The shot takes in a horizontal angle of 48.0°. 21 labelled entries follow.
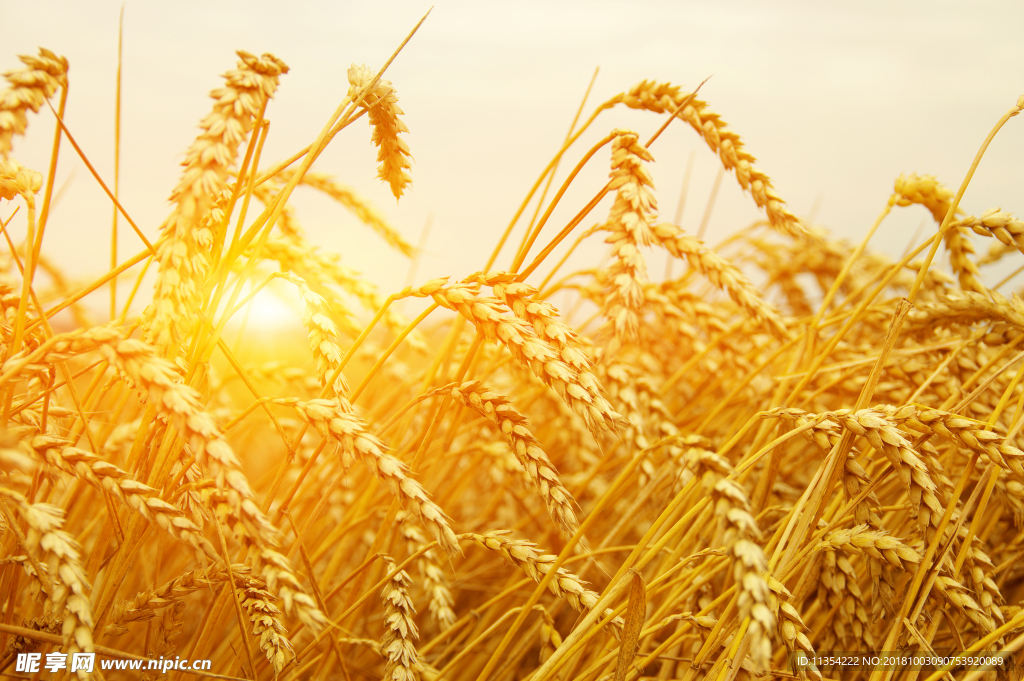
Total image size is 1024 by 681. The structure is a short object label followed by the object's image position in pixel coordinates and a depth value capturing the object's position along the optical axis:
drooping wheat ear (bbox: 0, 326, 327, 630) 0.41
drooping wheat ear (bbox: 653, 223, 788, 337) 0.56
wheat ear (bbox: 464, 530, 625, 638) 0.49
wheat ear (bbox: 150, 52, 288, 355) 0.43
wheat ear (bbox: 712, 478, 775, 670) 0.40
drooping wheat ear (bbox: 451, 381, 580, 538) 0.47
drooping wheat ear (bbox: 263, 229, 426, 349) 0.53
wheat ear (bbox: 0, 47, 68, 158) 0.43
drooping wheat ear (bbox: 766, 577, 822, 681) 0.47
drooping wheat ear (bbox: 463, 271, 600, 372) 0.46
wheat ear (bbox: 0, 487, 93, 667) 0.42
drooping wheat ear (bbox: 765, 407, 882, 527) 0.48
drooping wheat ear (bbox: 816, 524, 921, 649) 0.48
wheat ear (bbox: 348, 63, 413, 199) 0.48
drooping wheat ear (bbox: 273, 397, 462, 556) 0.44
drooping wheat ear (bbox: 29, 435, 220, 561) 0.43
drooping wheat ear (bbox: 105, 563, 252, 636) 0.47
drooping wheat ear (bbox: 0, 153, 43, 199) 0.48
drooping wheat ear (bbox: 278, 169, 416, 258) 0.62
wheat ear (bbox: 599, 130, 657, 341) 0.51
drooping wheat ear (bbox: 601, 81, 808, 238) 0.53
